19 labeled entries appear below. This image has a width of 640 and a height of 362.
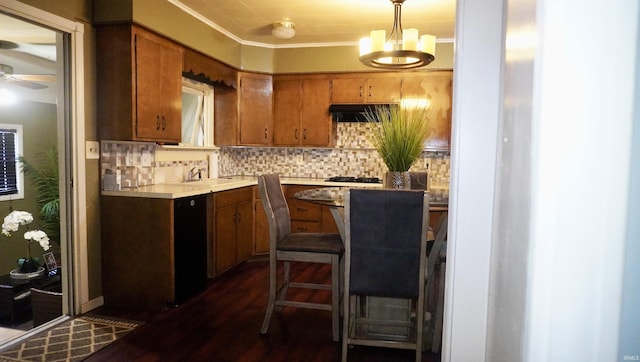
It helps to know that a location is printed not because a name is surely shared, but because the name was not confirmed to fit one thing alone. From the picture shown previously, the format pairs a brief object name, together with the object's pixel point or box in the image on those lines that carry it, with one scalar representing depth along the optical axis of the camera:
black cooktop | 4.64
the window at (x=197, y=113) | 4.25
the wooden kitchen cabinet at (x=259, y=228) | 4.36
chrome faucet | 4.16
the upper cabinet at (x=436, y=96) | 4.45
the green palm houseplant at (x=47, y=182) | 3.92
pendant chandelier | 2.80
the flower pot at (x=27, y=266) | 3.95
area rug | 2.29
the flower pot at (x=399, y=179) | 2.47
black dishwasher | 3.02
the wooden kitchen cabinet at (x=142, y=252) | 2.95
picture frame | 4.11
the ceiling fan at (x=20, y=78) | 4.00
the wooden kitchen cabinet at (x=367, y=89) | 4.56
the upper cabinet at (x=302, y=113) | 4.72
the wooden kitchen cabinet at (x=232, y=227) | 3.68
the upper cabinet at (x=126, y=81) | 2.92
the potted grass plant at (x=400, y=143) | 2.36
